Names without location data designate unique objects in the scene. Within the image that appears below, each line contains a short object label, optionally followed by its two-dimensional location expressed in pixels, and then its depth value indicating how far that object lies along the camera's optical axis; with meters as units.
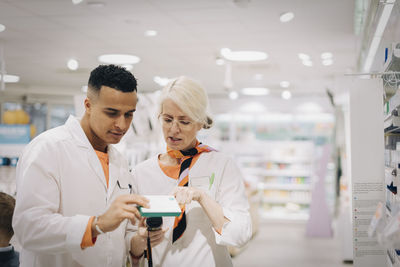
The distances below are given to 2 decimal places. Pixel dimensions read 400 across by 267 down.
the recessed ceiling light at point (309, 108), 11.68
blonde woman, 1.79
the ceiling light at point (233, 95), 11.35
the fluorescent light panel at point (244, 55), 6.60
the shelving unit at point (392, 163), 2.07
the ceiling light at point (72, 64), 7.24
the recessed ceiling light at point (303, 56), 6.98
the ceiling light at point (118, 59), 6.98
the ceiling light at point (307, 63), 7.51
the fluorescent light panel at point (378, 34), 3.05
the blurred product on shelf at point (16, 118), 5.29
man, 1.45
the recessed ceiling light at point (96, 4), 4.51
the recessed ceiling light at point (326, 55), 6.88
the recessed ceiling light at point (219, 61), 7.30
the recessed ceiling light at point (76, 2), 4.17
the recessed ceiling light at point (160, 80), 9.49
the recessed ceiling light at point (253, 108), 12.11
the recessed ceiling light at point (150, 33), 5.66
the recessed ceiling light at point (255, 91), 11.11
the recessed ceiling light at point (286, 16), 4.79
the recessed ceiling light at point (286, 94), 11.34
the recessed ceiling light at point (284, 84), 10.15
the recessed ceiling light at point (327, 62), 7.34
